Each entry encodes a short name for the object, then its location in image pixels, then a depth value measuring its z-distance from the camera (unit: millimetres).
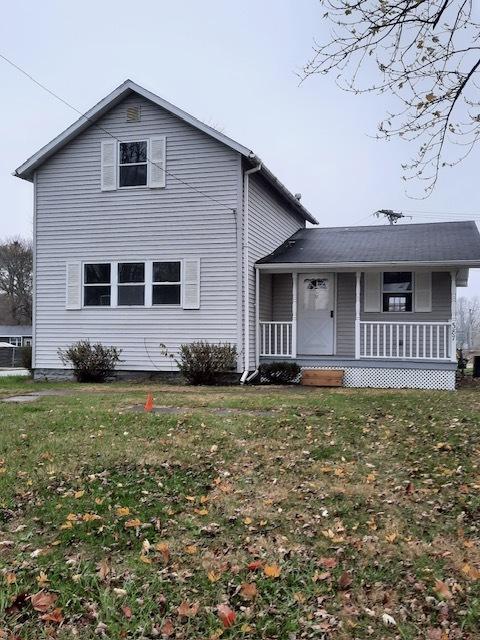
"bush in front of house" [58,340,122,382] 13289
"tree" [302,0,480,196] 5289
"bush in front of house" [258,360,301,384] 12891
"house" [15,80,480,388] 12750
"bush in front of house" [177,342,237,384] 12375
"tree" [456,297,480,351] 61853
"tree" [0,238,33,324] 44041
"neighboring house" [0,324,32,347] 43397
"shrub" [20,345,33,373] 16219
